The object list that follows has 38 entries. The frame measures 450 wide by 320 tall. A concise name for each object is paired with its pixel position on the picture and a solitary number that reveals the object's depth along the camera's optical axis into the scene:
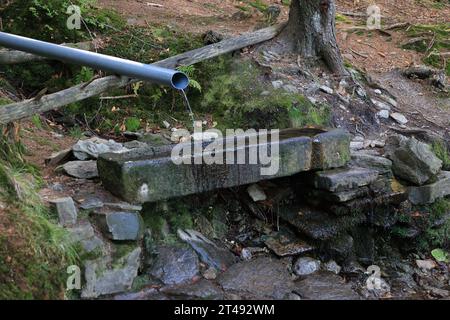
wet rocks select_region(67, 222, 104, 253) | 4.82
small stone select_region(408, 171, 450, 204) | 6.88
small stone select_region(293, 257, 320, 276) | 5.90
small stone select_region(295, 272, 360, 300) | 5.38
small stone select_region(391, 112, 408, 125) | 8.50
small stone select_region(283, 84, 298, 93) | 8.09
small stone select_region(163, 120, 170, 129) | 7.77
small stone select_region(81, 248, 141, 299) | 4.75
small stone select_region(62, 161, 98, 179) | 5.73
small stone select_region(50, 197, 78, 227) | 4.91
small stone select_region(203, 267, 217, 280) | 5.44
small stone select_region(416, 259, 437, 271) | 6.55
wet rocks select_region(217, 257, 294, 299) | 5.27
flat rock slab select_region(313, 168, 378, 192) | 6.06
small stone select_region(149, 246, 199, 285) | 5.26
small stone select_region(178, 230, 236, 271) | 5.64
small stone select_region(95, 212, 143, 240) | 5.04
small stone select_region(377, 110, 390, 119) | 8.47
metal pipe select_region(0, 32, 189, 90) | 3.89
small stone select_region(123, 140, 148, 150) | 6.65
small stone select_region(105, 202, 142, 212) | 5.19
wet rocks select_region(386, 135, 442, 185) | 6.86
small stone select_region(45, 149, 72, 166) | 5.98
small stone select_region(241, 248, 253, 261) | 5.96
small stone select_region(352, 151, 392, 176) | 6.68
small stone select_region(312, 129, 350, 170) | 6.12
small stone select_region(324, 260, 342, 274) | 6.16
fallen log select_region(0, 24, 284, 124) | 5.43
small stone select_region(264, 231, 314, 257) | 6.05
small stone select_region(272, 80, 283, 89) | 8.15
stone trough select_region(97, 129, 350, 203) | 5.25
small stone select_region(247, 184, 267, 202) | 6.31
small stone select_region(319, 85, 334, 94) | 8.41
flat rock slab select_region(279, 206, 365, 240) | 6.20
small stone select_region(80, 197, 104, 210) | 5.18
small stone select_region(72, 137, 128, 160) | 6.06
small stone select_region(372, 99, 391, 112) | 8.65
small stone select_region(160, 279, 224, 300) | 5.04
